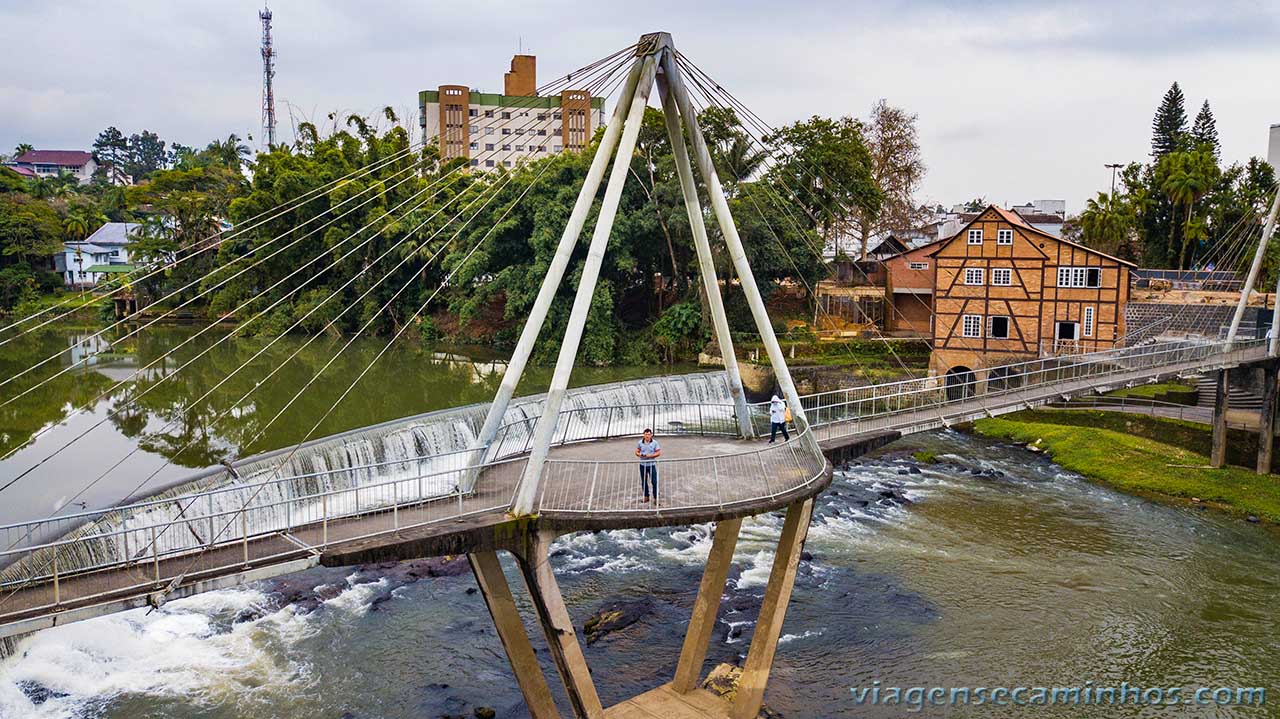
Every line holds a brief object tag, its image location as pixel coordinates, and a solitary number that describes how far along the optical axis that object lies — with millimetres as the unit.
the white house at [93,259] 94062
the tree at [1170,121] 81812
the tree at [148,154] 193375
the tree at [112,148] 192250
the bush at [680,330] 59156
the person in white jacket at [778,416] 18969
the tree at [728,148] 61188
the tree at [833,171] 62500
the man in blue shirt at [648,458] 14211
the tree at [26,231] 86250
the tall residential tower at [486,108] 109750
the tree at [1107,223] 65375
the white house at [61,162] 189625
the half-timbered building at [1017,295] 47188
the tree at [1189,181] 61250
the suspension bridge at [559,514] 11602
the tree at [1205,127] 80731
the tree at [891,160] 69625
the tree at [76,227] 97500
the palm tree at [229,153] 110400
